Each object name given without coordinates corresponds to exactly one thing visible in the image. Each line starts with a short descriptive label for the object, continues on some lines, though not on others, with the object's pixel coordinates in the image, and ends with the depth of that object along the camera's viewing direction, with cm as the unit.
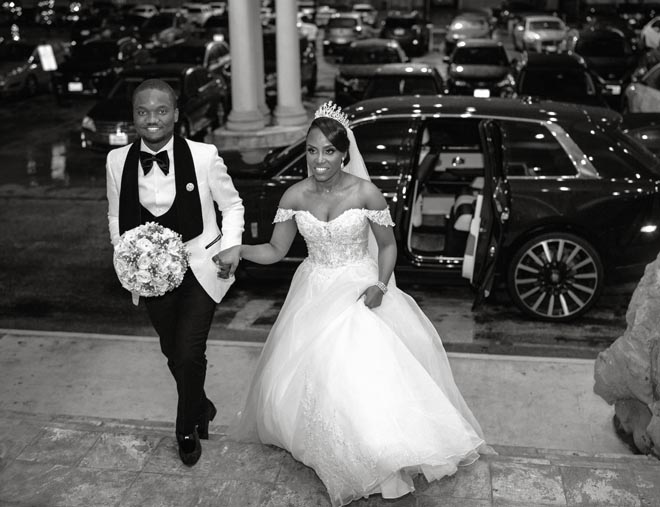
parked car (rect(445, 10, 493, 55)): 2955
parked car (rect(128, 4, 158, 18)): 3853
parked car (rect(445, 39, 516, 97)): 1584
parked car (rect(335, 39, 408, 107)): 1608
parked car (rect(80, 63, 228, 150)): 1414
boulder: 451
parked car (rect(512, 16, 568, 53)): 2831
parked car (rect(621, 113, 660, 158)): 962
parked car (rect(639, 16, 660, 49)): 2587
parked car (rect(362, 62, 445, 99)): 1337
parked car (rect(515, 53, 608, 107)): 1345
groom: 421
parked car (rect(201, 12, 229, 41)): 2792
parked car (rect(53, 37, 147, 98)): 2005
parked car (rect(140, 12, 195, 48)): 2947
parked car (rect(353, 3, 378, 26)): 3734
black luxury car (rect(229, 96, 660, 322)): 686
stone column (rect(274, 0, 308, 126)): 1432
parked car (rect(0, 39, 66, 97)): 2095
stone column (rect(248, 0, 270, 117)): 1428
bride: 390
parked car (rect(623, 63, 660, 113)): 1295
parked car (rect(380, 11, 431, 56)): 3002
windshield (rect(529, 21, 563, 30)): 2950
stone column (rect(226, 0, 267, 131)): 1383
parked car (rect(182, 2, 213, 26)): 3847
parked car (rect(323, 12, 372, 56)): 2942
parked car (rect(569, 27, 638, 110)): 1714
